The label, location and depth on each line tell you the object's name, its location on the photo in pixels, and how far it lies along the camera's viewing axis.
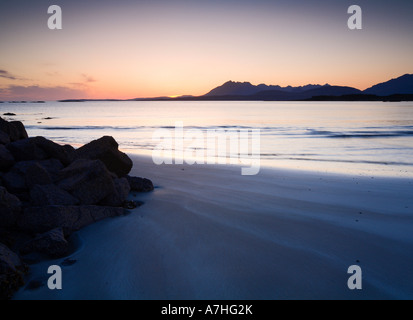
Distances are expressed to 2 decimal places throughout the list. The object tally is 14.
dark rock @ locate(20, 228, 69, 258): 3.68
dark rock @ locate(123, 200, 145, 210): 5.41
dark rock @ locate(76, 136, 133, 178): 6.29
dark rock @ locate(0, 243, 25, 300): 2.90
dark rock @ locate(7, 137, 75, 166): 5.83
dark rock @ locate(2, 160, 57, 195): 4.96
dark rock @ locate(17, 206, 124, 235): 4.12
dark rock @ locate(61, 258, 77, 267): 3.54
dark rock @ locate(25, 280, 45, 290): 3.08
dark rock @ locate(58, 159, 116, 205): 4.86
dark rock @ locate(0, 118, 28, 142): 6.70
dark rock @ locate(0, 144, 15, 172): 5.44
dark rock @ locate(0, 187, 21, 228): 4.04
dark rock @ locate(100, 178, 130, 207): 5.23
